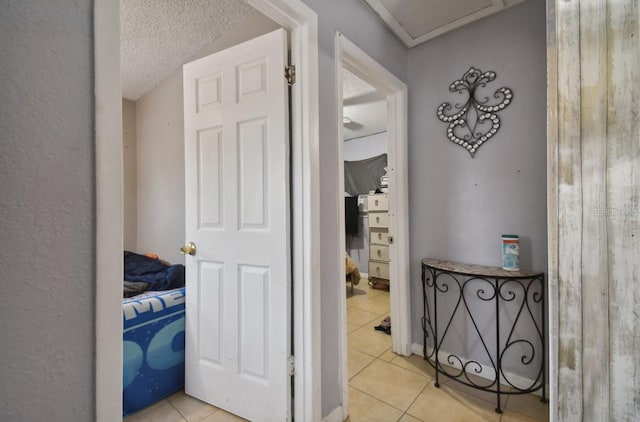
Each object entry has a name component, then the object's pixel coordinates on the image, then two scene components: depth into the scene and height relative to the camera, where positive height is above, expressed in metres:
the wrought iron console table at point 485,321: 1.67 -0.77
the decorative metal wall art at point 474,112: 1.83 +0.68
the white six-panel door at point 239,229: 1.36 -0.10
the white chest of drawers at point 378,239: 4.06 -0.45
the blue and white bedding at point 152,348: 1.55 -0.83
